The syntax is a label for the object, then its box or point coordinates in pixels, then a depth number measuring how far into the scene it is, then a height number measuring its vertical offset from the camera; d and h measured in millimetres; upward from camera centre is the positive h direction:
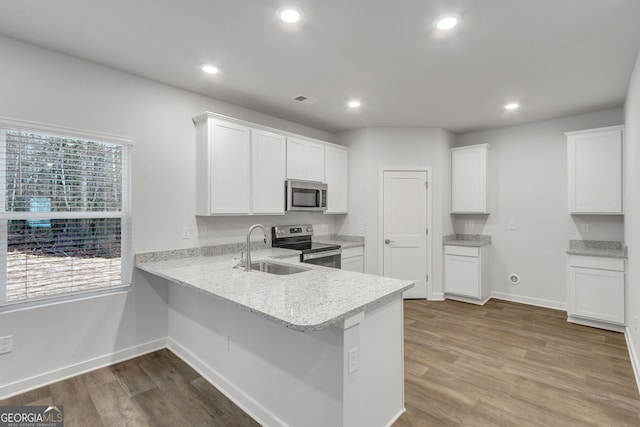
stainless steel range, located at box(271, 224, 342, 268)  3777 -428
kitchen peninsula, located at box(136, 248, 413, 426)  1543 -788
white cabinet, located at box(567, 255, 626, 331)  3324 -888
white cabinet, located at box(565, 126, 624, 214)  3490 +498
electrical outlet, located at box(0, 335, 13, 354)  2213 -950
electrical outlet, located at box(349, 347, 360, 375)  1554 -758
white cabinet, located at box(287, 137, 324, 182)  3918 +715
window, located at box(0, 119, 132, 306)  2262 +10
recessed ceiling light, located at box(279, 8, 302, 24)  1938 +1275
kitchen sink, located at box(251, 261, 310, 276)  2676 -491
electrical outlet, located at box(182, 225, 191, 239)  3143 -196
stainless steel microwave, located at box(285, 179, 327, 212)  3859 +231
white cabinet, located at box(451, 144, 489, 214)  4555 +508
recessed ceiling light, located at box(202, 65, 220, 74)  2664 +1273
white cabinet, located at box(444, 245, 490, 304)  4363 -885
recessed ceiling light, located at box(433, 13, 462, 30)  1984 +1265
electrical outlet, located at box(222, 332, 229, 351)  2254 -943
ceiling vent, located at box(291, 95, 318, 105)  3413 +1290
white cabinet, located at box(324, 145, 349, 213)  4500 +536
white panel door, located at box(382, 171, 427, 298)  4625 -218
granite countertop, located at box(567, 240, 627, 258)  3365 -444
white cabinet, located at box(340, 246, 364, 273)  4291 -667
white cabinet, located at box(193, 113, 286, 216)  3102 +490
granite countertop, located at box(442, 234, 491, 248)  4500 -432
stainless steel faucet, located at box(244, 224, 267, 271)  2431 -399
